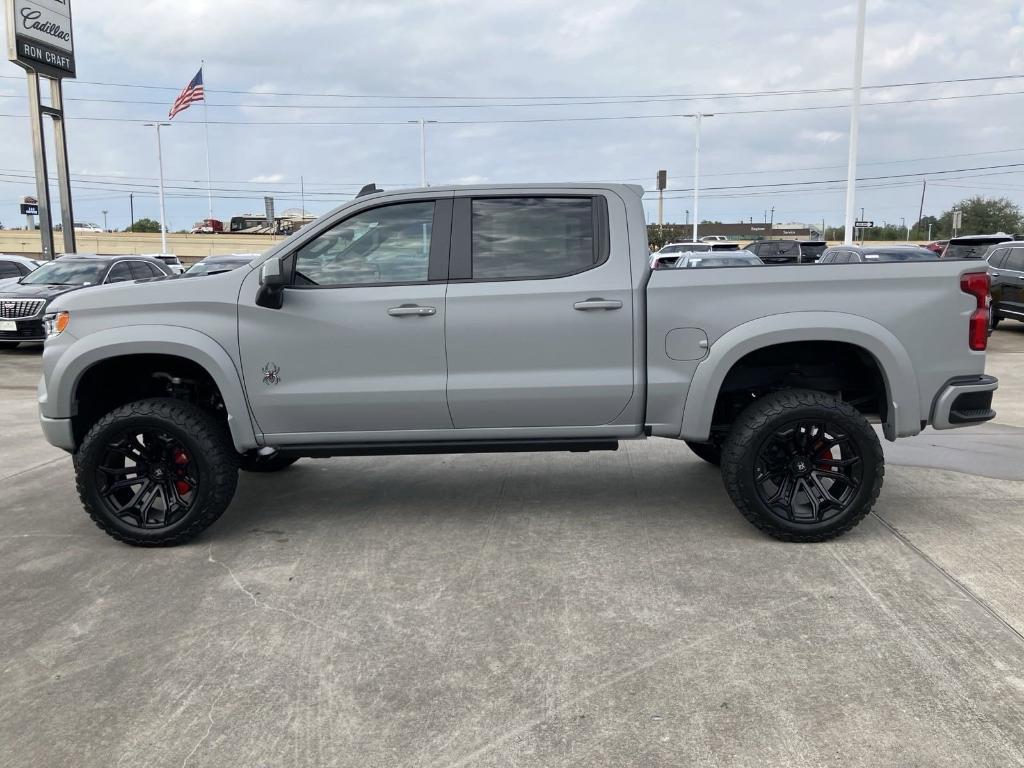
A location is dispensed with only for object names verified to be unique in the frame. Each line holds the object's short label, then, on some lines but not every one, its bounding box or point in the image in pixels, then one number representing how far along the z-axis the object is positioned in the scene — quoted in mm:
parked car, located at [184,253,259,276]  15870
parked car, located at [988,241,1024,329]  15938
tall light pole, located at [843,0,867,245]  27266
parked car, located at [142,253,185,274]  22894
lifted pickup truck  4570
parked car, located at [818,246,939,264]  14688
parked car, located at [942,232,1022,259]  18547
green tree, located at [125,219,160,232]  115369
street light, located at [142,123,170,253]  53316
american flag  37500
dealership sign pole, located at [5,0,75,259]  23969
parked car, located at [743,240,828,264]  30156
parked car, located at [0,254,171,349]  14641
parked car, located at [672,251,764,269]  16312
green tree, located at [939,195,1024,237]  78438
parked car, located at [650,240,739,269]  21969
